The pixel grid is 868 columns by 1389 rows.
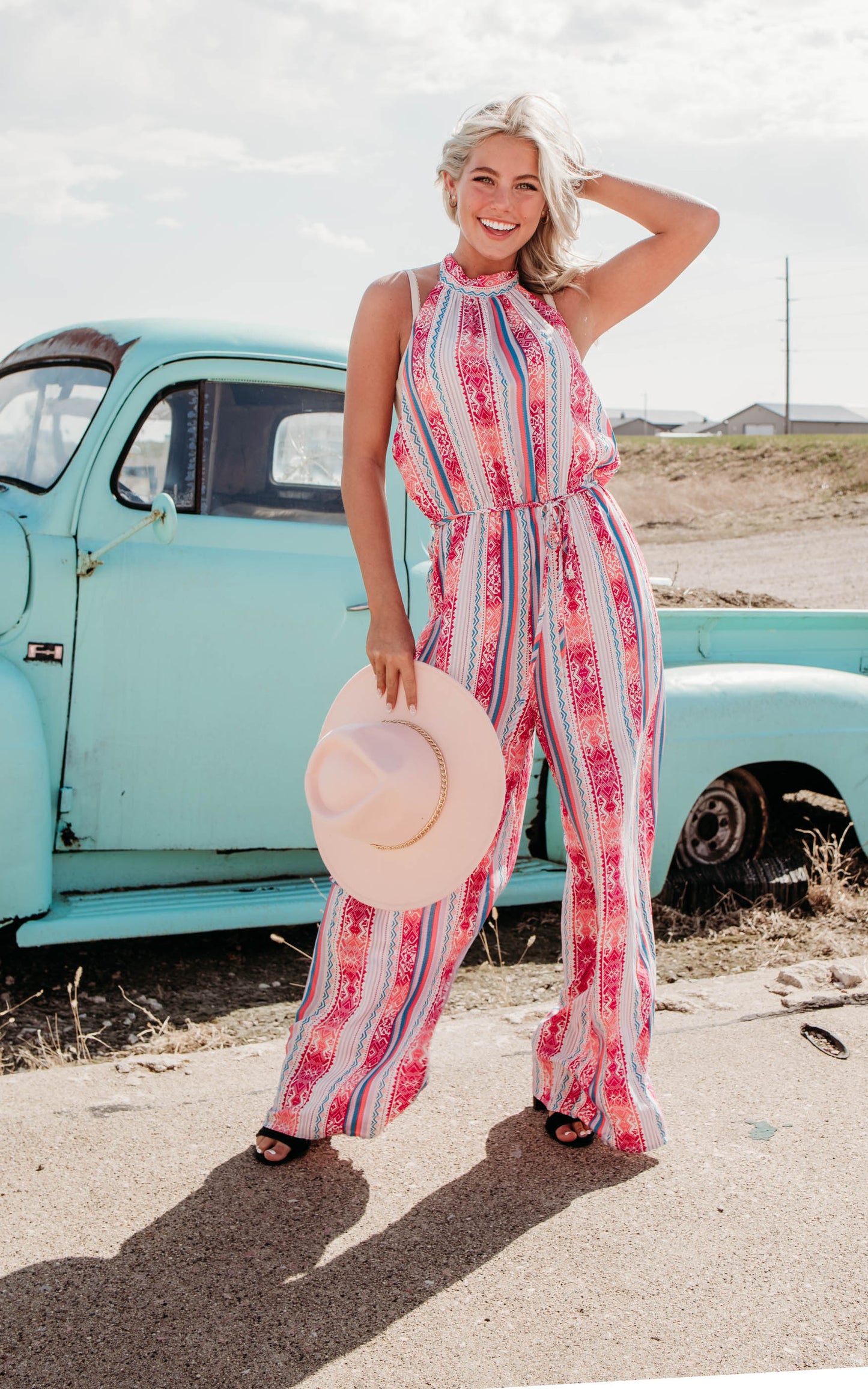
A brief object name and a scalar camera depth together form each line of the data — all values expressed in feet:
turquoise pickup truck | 10.27
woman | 7.03
